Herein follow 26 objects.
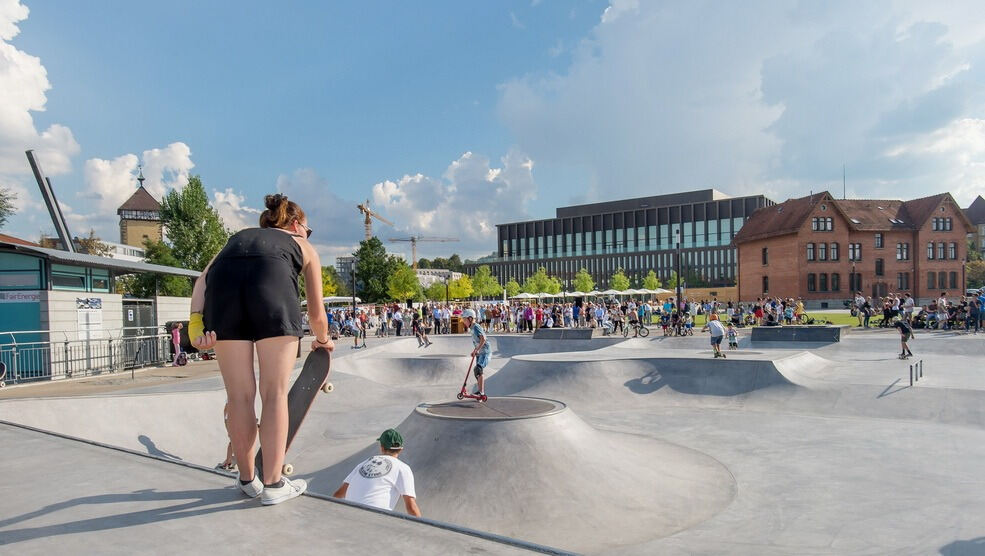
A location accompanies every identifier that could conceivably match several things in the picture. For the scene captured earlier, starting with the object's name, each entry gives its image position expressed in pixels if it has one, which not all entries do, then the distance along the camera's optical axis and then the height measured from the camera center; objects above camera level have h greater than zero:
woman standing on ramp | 3.25 -0.23
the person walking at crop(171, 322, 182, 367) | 18.94 -1.60
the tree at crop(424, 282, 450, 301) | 97.69 -1.45
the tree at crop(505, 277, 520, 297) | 97.69 -1.28
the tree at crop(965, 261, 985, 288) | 87.19 -0.75
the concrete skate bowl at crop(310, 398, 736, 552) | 6.32 -2.48
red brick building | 56.19 +2.17
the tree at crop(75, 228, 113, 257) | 55.03 +4.48
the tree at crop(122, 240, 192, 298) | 44.70 +0.58
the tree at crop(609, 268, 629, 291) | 90.47 -0.68
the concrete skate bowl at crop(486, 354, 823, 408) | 13.80 -2.52
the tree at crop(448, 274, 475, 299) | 91.25 -1.09
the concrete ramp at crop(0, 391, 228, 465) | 8.86 -2.13
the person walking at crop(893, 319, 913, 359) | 16.16 -1.67
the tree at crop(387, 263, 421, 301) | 69.25 -0.06
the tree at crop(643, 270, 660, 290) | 86.25 -0.80
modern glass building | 99.58 +7.28
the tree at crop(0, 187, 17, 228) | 42.69 +6.28
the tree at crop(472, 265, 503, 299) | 97.44 -0.50
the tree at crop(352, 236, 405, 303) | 69.75 +1.83
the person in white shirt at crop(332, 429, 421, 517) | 4.12 -1.43
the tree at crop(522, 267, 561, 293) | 95.48 -0.71
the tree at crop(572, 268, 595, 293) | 92.94 -0.55
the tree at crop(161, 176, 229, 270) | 40.97 +4.39
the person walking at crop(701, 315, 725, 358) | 16.70 -1.67
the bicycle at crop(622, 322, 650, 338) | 27.97 -2.53
